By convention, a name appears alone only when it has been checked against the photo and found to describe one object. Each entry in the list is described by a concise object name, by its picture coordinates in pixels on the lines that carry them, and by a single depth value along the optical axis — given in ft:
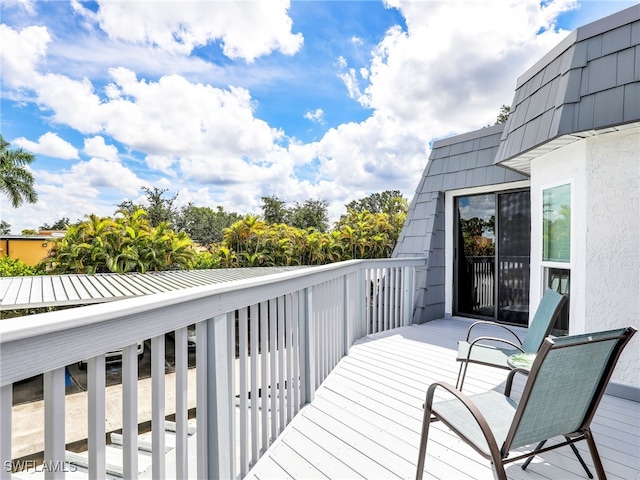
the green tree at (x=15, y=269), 36.01
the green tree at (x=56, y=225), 107.76
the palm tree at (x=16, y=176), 72.33
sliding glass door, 17.40
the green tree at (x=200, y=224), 87.54
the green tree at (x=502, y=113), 58.65
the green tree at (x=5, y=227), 98.52
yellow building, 61.21
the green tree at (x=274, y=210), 81.51
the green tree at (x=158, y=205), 75.70
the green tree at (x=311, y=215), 80.64
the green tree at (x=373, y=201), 89.92
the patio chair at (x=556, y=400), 4.95
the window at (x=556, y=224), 11.53
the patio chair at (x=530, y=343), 9.20
